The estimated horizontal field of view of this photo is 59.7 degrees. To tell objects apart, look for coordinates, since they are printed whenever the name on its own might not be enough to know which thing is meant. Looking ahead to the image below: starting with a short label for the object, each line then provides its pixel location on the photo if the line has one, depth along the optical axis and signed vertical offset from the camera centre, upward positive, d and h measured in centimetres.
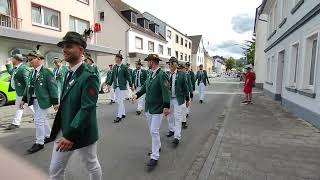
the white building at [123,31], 3059 +444
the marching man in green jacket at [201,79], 1445 -43
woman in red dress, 1364 -47
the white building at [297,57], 840 +58
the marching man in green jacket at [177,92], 642 -51
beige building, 1547 +314
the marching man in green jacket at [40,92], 558 -46
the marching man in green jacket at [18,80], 689 -28
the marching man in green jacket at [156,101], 484 -54
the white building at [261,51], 2396 +200
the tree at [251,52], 4064 +292
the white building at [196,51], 6419 +485
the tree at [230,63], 12625 +373
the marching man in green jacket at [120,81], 878 -35
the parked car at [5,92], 1163 -101
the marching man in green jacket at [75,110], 285 -43
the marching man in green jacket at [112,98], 1326 -134
